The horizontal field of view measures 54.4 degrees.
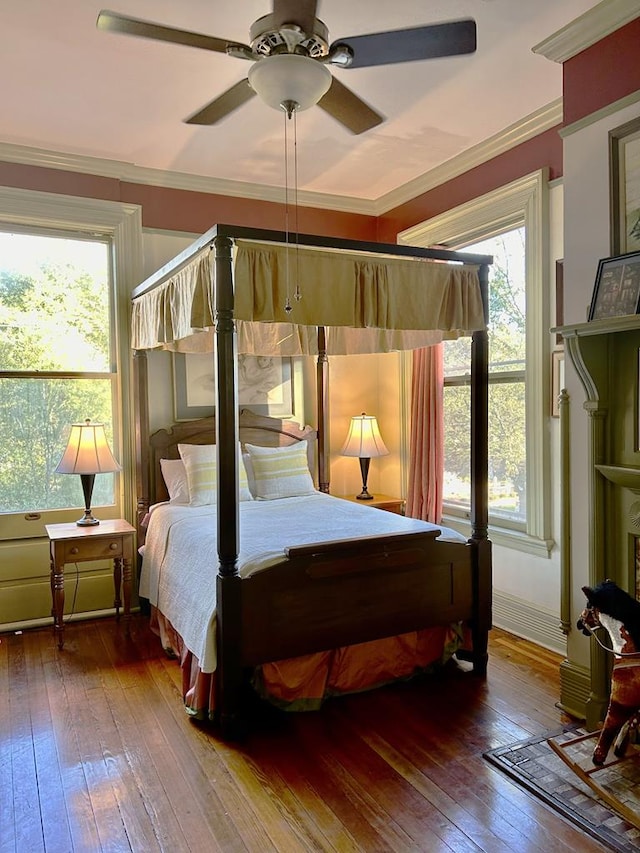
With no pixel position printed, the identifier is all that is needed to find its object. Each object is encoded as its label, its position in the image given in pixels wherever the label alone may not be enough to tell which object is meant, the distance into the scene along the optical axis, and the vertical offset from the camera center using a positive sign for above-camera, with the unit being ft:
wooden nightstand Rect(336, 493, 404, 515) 15.62 -2.57
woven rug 6.66 -4.61
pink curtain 14.55 -0.82
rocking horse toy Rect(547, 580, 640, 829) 7.38 -3.21
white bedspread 9.27 -2.29
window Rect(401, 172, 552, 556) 11.96 +0.65
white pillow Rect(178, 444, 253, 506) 13.21 -1.47
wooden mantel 8.41 -0.78
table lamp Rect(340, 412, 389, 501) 15.84 -1.06
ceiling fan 6.72 +4.06
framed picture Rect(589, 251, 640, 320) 8.00 +1.45
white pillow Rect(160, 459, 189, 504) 13.50 -1.68
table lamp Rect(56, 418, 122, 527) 12.46 -1.05
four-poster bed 8.66 -2.21
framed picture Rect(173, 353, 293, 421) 14.78 +0.44
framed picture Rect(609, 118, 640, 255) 8.34 +2.86
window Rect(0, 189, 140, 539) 13.19 +1.40
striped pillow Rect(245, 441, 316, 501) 14.15 -1.62
